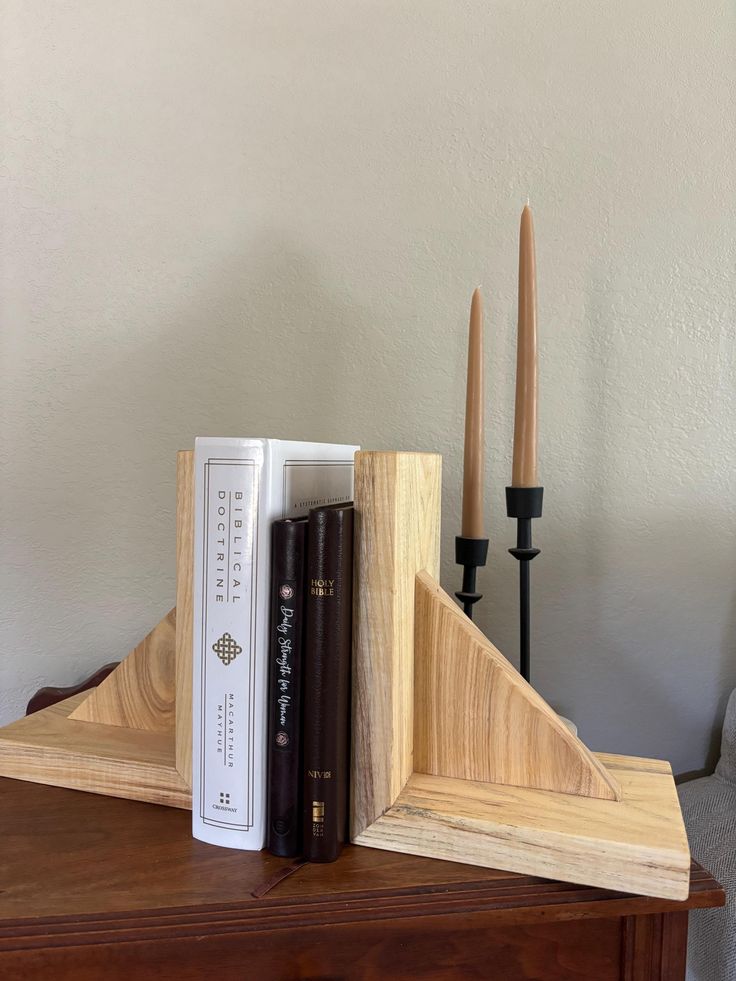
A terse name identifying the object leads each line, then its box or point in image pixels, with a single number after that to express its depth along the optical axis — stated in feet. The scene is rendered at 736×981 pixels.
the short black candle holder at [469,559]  2.33
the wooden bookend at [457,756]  1.53
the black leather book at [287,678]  1.64
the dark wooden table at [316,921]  1.45
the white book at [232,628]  1.65
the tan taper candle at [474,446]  2.32
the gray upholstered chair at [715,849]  2.25
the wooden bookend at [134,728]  1.84
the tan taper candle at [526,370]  2.24
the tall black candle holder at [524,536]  2.22
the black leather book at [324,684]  1.63
